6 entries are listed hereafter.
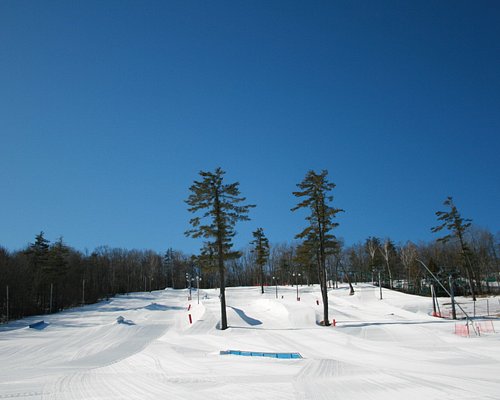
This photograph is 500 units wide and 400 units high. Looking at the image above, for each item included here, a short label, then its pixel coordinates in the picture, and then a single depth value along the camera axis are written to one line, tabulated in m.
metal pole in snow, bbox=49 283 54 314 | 52.06
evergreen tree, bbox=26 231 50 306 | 52.59
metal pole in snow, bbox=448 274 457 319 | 33.55
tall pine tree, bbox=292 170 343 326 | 30.83
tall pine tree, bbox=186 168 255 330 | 29.58
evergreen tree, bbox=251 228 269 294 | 60.06
